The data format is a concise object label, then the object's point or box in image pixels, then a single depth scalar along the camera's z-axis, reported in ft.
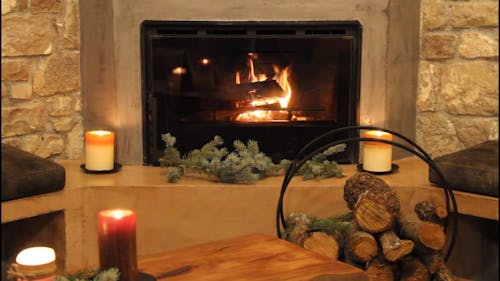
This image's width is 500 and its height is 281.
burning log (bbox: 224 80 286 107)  8.90
